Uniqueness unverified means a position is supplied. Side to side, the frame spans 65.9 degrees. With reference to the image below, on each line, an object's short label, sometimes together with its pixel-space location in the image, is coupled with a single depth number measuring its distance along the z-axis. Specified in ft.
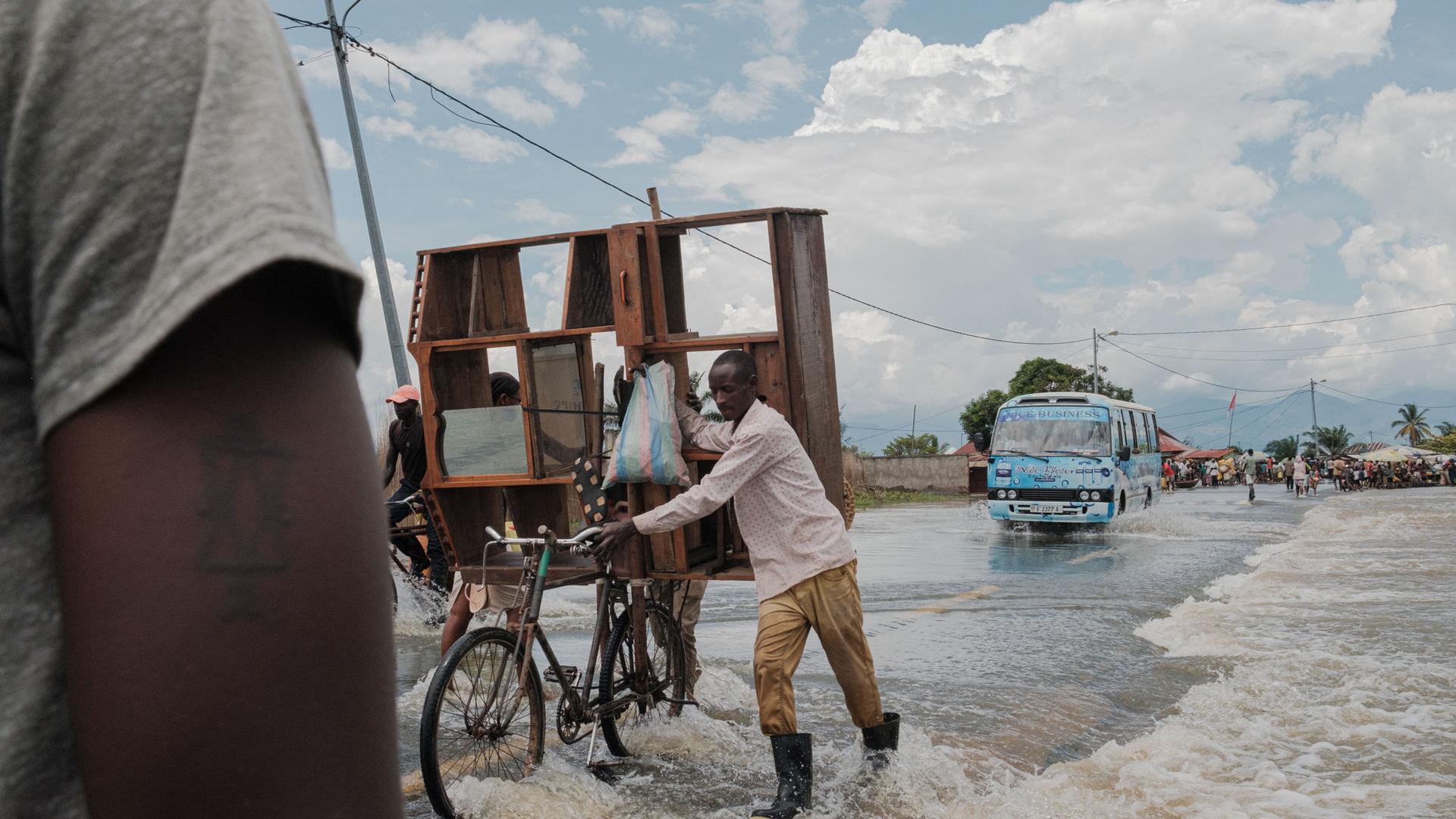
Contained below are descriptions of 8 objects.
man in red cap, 27.20
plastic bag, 17.85
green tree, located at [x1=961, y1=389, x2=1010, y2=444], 179.01
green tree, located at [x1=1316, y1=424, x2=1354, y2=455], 291.17
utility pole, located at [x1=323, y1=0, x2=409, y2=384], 41.42
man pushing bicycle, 16.61
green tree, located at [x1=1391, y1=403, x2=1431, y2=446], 287.89
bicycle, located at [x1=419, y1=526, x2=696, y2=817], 15.79
